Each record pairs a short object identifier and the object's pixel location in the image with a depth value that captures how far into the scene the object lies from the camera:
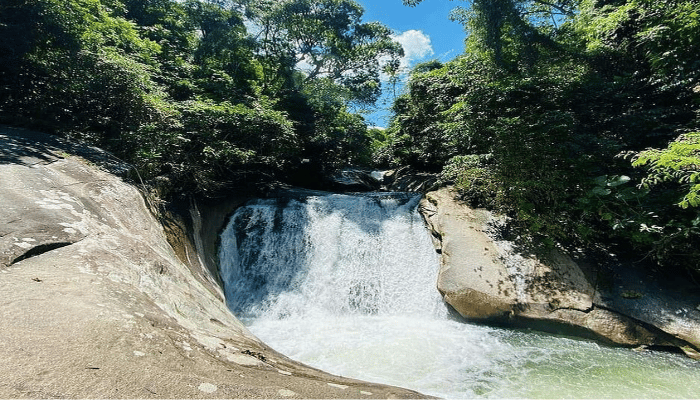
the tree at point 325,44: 21.23
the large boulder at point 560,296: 6.17
